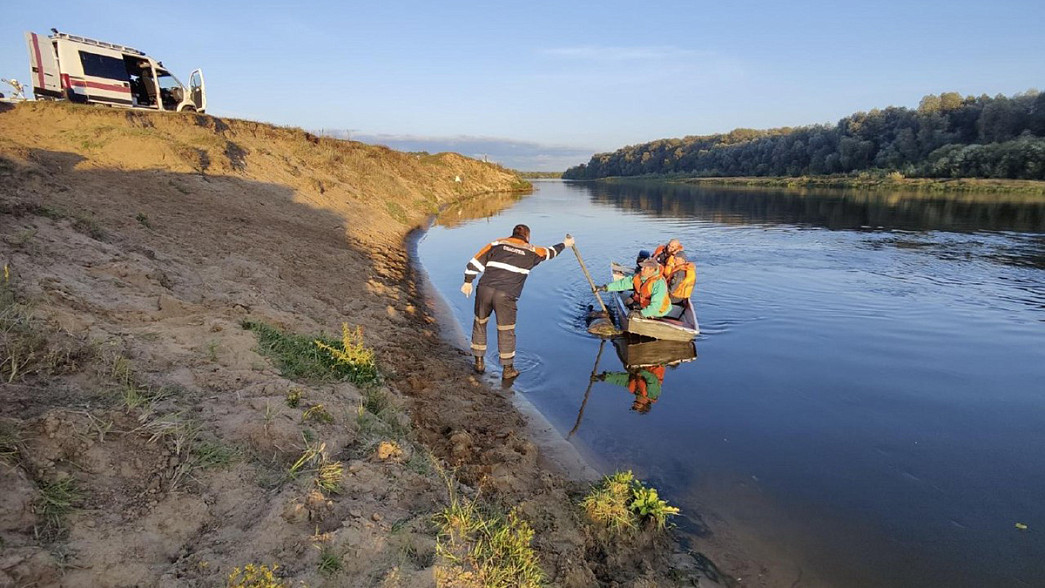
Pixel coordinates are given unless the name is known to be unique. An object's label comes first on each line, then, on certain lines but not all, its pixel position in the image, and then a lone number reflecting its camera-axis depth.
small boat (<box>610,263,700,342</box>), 9.73
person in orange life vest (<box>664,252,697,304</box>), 11.00
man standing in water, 7.97
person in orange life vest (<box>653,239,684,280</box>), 11.74
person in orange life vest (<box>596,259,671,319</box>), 9.94
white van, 15.38
